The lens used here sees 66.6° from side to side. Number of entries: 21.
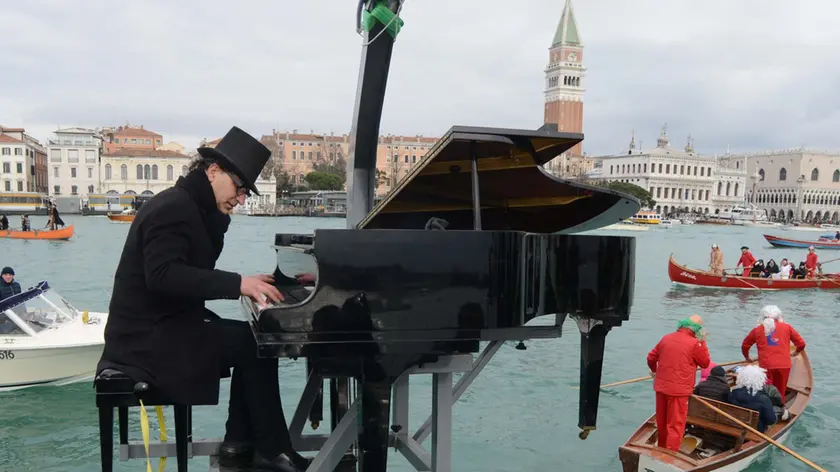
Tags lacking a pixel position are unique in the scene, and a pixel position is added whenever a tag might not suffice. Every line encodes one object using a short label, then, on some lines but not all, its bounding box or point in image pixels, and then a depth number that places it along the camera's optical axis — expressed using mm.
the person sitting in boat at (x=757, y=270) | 23203
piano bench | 2939
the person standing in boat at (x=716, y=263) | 23844
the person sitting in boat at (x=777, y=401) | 7461
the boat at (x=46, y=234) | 39312
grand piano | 3029
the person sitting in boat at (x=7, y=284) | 9562
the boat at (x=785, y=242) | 49219
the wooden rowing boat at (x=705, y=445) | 6031
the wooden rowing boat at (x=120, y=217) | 67000
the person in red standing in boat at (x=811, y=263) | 23391
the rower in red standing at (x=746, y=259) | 23639
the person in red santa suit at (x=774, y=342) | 8070
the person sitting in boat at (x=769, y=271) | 23250
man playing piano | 2797
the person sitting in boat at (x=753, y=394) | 7012
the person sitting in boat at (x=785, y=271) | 22844
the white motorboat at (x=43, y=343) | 9234
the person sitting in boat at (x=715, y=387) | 7047
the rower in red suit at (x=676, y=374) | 6176
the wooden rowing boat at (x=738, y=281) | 22703
